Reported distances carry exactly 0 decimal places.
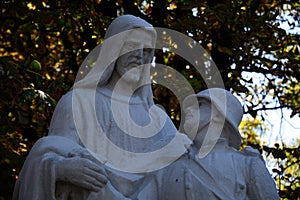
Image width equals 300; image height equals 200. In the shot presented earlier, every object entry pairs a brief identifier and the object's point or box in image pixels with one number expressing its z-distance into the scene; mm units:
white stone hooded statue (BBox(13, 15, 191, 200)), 8932
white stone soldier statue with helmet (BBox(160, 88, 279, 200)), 9244
